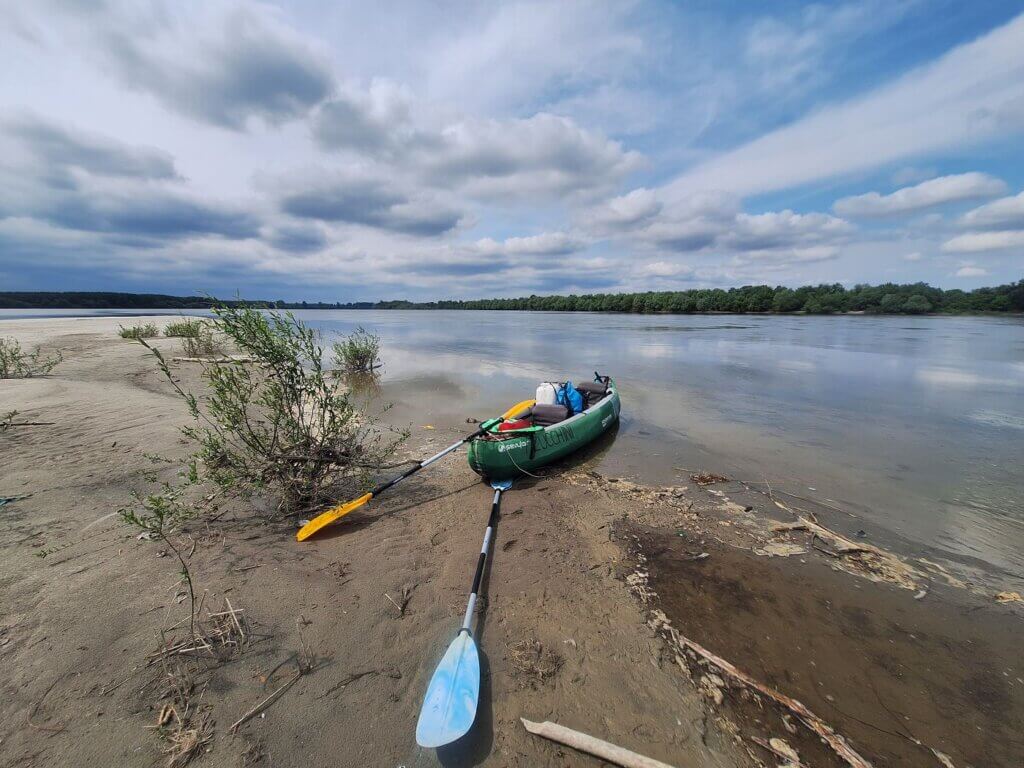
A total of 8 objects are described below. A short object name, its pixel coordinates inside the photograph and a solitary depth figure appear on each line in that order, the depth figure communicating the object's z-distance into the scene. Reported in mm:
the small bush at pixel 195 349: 18272
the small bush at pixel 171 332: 23222
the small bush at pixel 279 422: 4934
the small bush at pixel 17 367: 11072
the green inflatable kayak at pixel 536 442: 6980
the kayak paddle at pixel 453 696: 2682
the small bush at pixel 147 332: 21966
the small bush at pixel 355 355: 18797
